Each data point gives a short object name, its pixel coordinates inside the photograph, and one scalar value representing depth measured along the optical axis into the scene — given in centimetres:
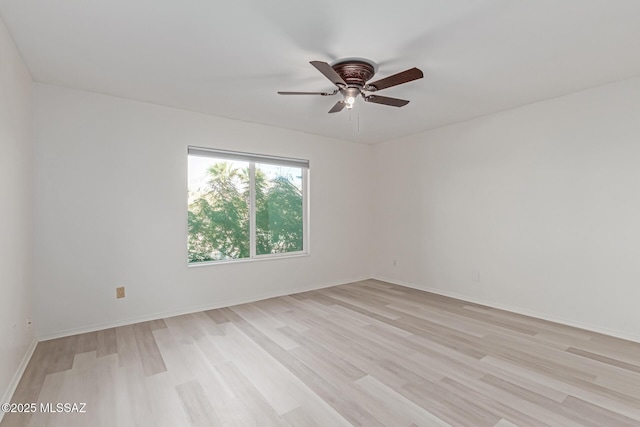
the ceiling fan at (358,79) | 225
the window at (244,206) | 380
